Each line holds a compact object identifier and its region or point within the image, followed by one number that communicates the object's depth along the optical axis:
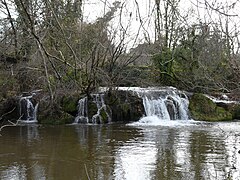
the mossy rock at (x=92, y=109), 15.81
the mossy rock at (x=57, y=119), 15.09
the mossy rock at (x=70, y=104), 16.02
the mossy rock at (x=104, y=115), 15.57
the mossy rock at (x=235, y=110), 17.33
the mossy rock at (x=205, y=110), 16.62
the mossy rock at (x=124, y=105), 16.09
